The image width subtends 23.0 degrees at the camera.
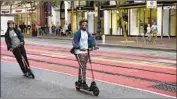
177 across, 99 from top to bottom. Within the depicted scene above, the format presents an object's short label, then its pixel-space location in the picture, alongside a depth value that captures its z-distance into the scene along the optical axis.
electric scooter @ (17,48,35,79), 13.30
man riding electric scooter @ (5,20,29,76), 13.38
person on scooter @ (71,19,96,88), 10.48
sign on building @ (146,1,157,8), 31.92
